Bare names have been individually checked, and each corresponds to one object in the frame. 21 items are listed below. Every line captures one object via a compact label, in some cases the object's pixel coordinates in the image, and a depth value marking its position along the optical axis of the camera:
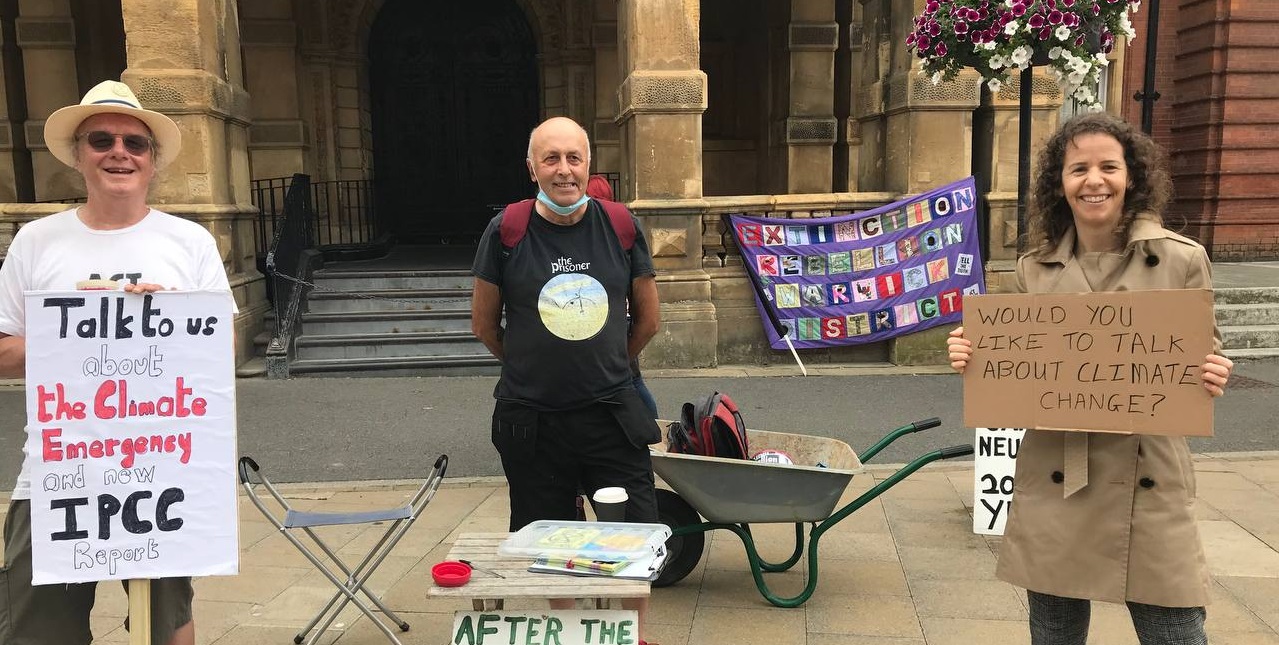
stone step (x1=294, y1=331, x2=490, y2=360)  9.39
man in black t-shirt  3.02
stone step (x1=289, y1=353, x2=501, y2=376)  9.16
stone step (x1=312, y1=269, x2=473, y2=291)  10.41
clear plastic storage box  2.62
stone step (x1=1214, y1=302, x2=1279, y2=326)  10.38
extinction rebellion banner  9.40
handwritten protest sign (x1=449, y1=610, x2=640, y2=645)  2.57
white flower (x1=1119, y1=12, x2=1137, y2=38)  5.19
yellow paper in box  2.68
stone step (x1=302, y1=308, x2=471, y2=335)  9.73
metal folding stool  3.28
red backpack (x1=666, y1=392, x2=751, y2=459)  3.76
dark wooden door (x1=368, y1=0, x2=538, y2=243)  13.53
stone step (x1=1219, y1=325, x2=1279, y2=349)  9.96
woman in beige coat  2.31
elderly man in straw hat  2.43
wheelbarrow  3.52
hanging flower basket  5.03
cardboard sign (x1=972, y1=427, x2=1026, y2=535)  4.40
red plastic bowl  2.52
